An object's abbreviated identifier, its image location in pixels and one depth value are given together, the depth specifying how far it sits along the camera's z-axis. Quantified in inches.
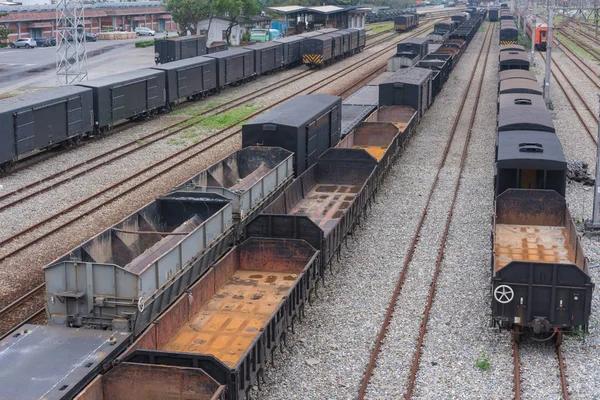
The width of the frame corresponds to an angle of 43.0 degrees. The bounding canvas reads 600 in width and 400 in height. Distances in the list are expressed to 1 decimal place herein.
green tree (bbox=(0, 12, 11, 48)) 2815.0
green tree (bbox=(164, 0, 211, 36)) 2935.5
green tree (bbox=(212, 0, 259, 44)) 2874.0
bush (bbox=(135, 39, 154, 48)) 3118.4
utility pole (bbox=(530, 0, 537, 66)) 2044.8
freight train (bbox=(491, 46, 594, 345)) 554.6
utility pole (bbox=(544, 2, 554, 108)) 1489.4
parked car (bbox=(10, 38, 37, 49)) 3056.1
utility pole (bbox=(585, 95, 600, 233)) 833.5
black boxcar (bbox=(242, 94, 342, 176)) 902.4
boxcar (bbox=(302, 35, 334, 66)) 2303.2
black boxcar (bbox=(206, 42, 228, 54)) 2448.3
